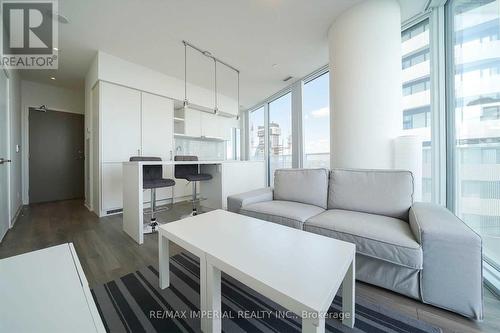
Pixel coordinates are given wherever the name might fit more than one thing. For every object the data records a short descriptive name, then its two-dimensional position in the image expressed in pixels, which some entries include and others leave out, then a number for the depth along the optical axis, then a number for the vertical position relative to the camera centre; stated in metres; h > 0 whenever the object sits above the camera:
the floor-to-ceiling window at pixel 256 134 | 5.83 +0.99
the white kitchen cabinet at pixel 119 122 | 3.17 +0.77
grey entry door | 4.06 +0.25
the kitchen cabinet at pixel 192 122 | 4.57 +1.07
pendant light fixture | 3.06 +1.89
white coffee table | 0.69 -0.46
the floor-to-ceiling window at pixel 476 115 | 1.51 +0.44
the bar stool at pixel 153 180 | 2.37 -0.19
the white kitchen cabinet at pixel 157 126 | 3.67 +0.81
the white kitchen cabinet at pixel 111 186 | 3.18 -0.35
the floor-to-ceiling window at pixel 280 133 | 4.68 +0.85
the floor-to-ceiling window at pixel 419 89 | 2.23 +0.93
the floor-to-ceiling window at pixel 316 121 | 3.74 +0.90
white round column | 2.16 +0.96
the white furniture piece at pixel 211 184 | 2.13 -0.30
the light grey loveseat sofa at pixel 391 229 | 1.09 -0.47
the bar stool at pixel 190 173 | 2.92 -0.12
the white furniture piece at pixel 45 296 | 0.48 -0.39
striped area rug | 1.07 -0.91
